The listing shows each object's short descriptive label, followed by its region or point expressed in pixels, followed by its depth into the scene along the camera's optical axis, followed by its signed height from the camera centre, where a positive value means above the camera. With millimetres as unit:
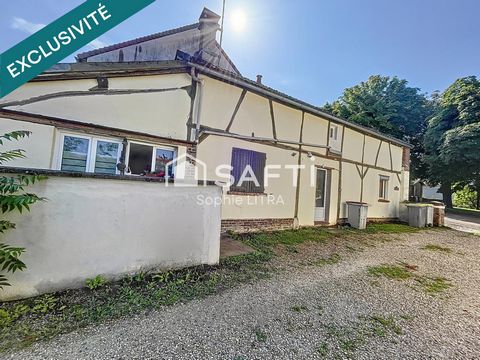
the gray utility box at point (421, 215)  11523 -585
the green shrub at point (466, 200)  32903 +991
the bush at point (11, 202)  2527 -303
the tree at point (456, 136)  15719 +4742
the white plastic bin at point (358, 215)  9773 -663
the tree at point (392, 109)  19156 +7522
